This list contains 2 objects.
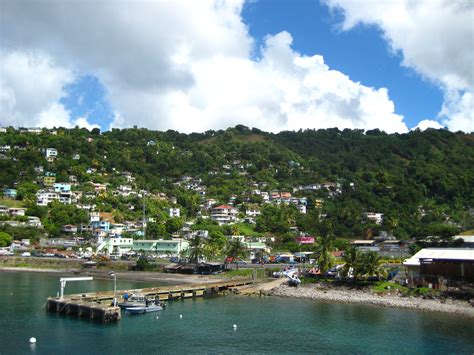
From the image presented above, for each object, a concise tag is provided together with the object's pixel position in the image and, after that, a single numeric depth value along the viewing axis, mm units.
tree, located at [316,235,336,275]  62312
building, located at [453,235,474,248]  79350
